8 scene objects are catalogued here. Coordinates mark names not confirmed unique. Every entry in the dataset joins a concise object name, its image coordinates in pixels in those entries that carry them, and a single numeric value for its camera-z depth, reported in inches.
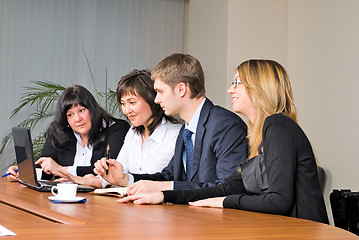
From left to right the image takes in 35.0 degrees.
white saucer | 81.7
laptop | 102.2
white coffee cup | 84.1
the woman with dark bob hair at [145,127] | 126.4
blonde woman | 76.6
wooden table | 55.3
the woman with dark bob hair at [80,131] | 141.1
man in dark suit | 101.9
